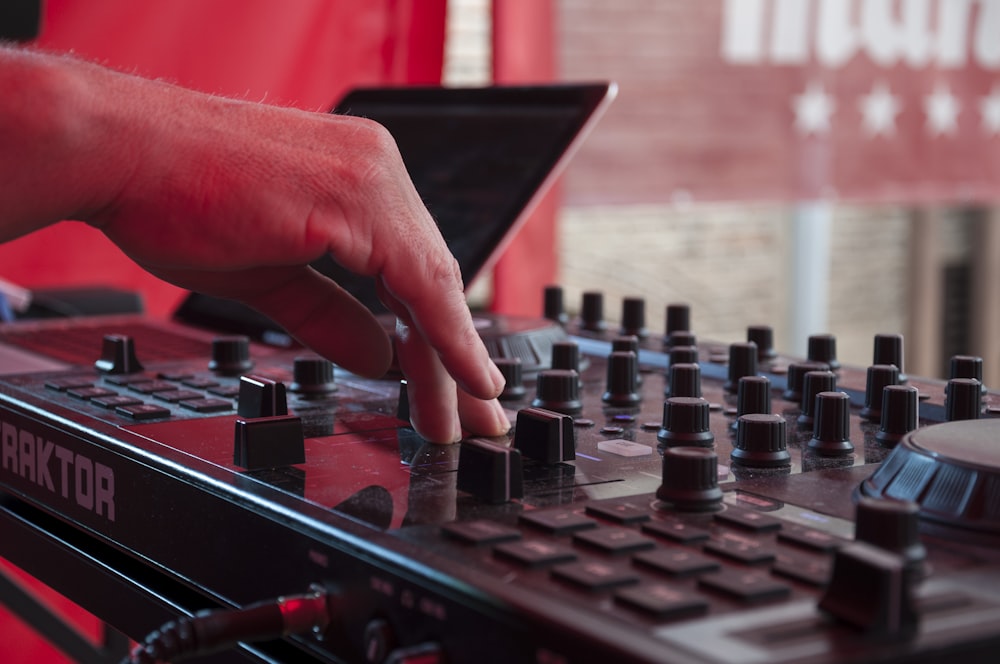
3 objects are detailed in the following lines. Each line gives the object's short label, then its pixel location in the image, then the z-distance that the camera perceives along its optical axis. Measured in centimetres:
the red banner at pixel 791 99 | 355
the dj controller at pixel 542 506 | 46
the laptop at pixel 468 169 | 128
